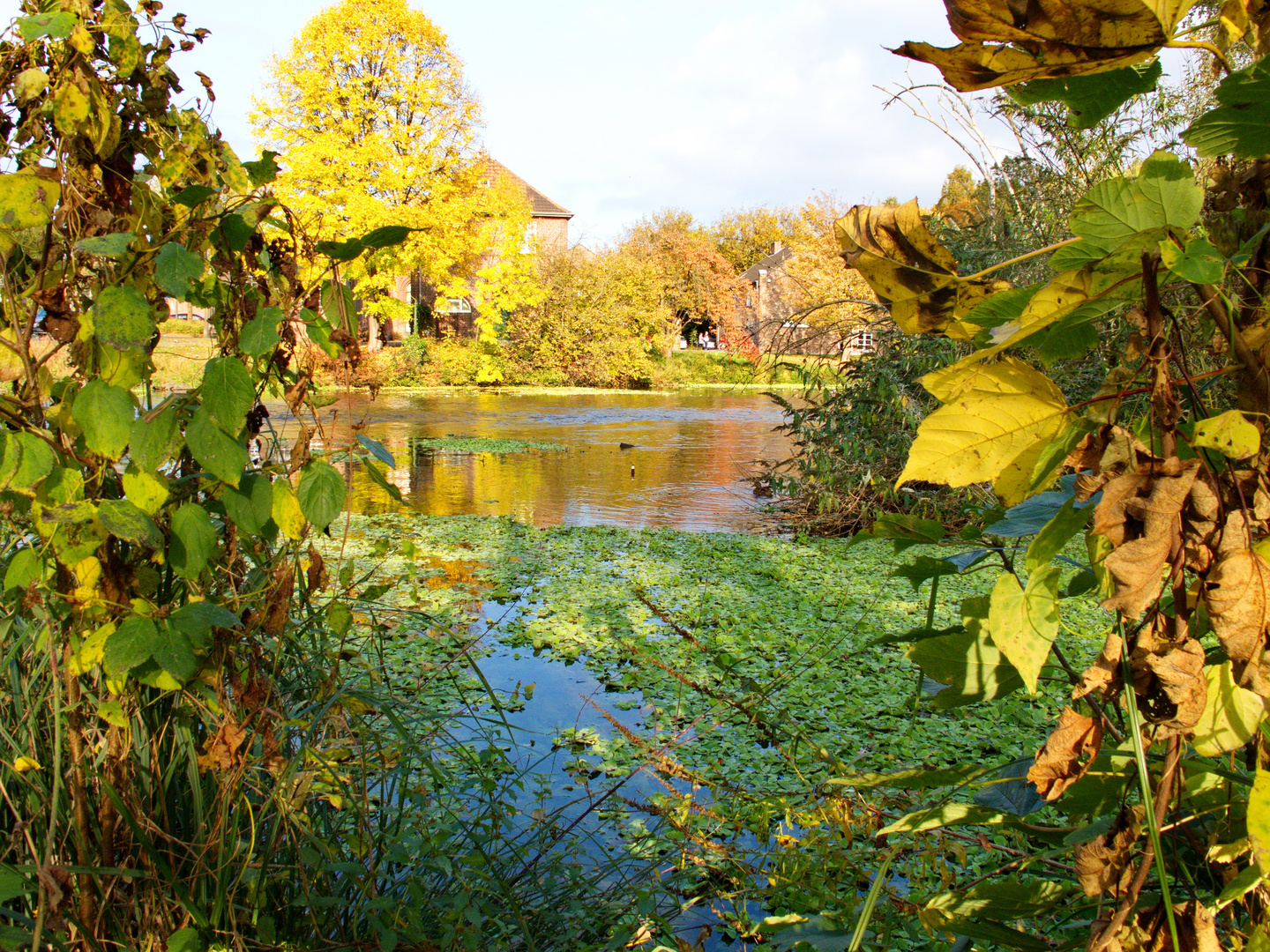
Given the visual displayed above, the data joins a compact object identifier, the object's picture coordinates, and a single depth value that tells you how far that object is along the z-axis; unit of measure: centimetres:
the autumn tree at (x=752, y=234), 4831
